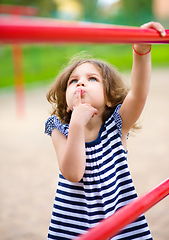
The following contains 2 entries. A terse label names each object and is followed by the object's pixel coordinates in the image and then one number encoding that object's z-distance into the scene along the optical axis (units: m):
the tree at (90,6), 18.46
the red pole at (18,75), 4.84
